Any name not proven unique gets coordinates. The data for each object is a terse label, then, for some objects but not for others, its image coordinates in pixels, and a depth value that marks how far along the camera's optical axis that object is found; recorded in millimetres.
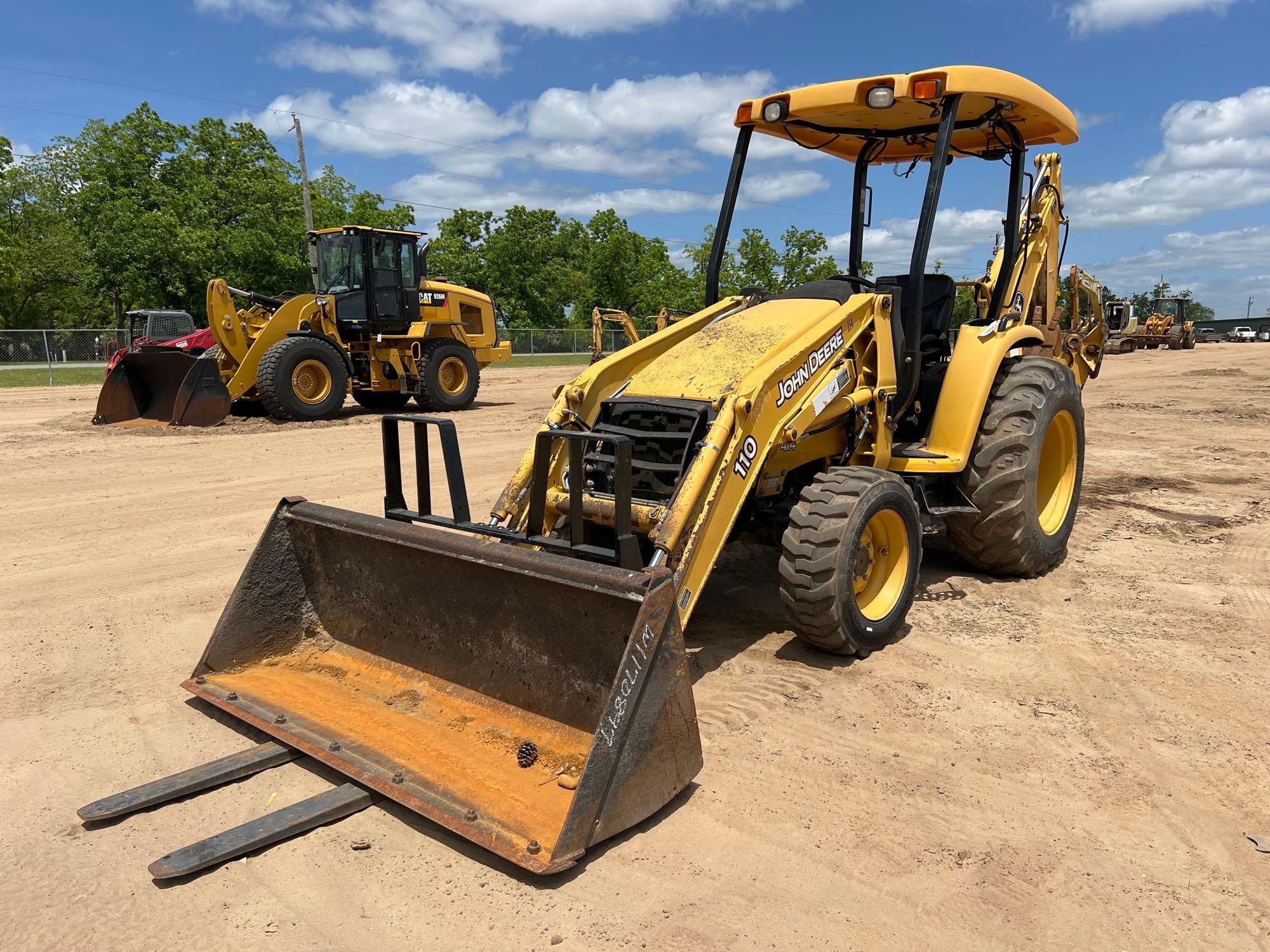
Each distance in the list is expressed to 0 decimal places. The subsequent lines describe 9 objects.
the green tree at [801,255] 33656
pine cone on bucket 3309
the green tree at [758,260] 34344
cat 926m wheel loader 12953
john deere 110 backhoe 3068
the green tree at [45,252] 35219
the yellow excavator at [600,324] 19658
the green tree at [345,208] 40594
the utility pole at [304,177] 29984
